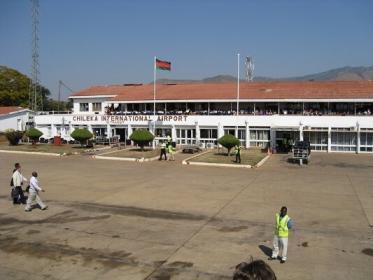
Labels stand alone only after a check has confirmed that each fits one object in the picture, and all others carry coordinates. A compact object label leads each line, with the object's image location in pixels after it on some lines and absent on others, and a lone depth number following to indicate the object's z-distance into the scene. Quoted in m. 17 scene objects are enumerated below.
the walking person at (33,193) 15.91
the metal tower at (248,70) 63.47
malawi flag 42.25
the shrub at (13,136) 42.84
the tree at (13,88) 72.81
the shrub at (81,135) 39.06
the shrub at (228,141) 32.75
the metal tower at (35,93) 63.28
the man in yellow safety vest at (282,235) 10.70
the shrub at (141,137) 35.79
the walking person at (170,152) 31.54
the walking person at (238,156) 29.42
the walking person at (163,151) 31.91
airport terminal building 37.44
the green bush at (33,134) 42.12
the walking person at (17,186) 16.89
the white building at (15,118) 53.84
